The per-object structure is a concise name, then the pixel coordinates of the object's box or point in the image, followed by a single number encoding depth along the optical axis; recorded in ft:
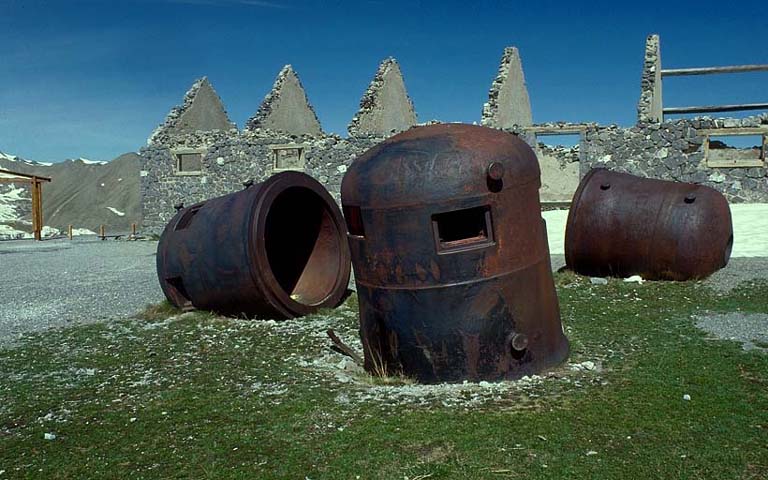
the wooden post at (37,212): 78.21
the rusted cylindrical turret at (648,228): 28.68
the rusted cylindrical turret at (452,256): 15.23
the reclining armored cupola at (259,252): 23.52
